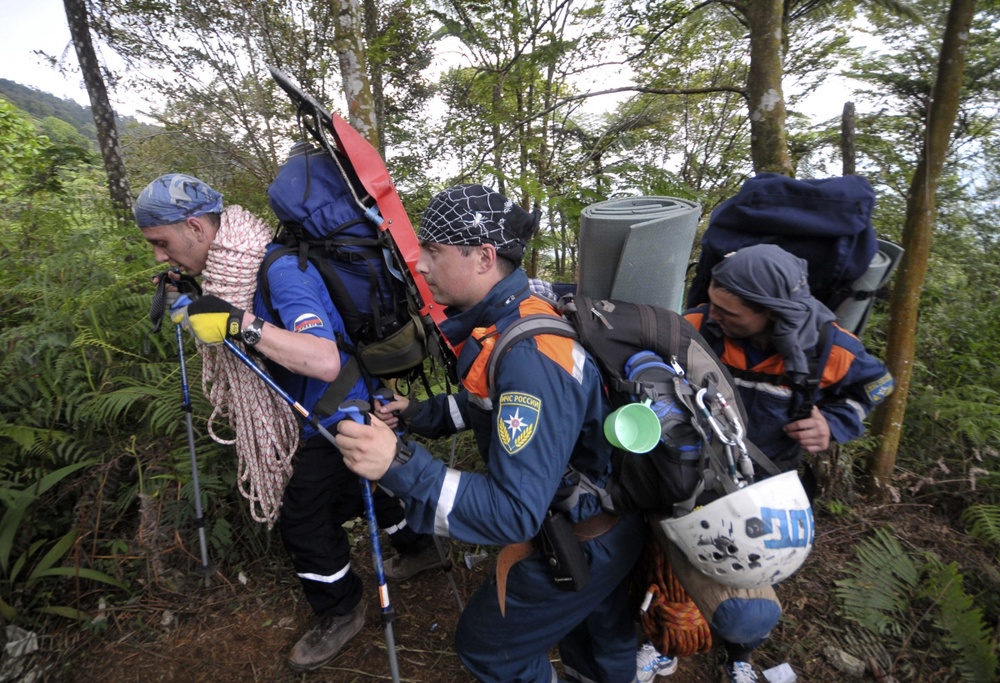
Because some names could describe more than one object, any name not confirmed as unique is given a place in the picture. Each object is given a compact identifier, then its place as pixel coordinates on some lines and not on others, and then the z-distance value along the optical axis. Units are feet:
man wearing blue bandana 6.75
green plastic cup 4.69
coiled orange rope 6.15
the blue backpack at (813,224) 6.90
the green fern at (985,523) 10.46
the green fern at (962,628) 8.06
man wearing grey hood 6.42
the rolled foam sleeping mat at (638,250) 5.82
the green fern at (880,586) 9.27
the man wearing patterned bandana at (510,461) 4.79
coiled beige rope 7.73
